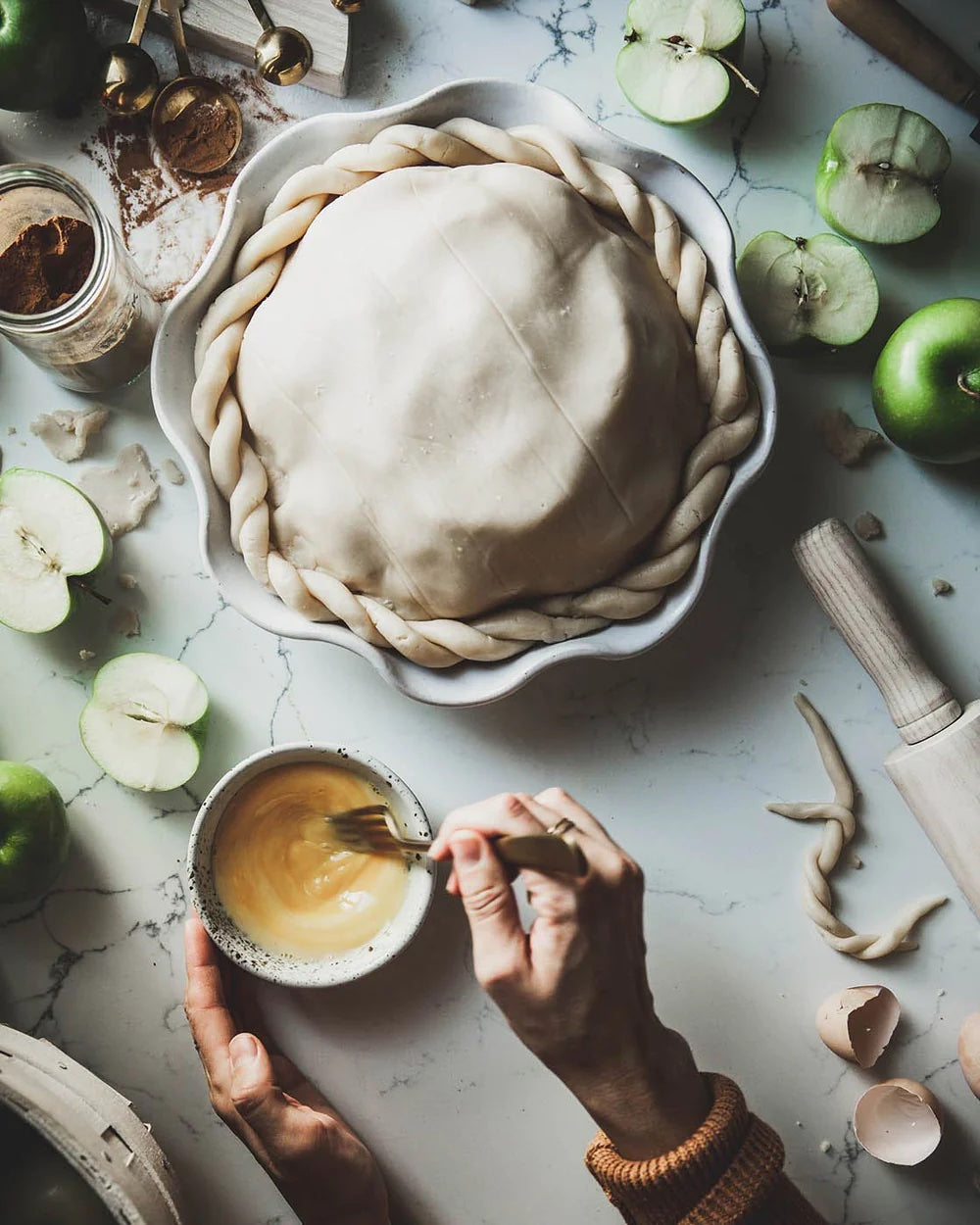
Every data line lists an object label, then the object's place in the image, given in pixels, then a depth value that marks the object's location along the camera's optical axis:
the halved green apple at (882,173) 1.35
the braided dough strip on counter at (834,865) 1.37
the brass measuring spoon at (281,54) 1.32
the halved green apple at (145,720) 1.33
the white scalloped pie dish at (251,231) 1.25
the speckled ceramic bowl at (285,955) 1.28
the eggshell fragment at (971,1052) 1.31
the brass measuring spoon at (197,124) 1.38
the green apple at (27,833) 1.25
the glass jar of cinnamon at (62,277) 1.25
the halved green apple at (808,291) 1.35
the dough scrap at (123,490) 1.40
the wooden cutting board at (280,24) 1.38
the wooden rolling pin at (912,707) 1.30
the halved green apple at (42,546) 1.30
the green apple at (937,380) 1.29
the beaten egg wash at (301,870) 1.32
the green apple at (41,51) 1.27
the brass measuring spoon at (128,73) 1.32
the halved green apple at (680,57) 1.34
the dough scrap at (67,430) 1.40
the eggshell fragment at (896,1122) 1.32
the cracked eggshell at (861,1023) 1.32
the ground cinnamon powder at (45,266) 1.27
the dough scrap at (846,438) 1.41
